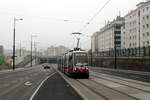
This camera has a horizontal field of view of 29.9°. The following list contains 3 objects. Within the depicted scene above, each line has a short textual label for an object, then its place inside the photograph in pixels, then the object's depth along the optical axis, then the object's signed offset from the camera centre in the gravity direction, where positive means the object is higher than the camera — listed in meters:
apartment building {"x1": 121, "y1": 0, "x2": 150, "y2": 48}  84.08 +8.05
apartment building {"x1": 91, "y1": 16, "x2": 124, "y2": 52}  124.69 +7.50
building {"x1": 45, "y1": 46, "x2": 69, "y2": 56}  193.75 +1.79
